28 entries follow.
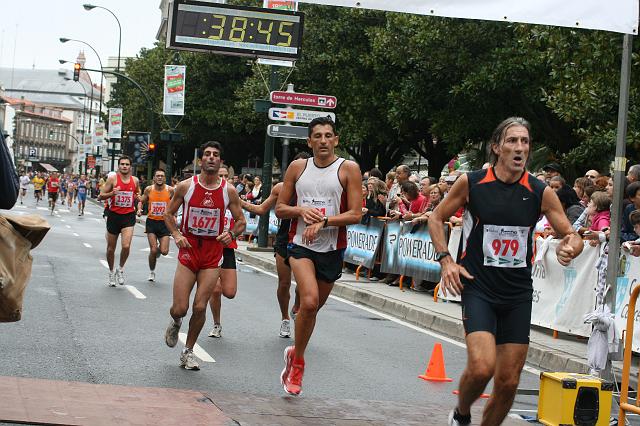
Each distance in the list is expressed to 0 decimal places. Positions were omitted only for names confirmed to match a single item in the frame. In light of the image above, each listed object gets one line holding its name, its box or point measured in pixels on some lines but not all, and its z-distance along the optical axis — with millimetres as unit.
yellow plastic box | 6766
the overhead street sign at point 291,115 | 22469
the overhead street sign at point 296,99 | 21828
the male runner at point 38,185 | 62081
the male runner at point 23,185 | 68056
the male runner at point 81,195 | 49219
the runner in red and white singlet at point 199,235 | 9109
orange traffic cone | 9586
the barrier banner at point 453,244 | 15727
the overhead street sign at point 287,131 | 22609
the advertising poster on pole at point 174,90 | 39906
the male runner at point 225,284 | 10591
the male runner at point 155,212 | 17484
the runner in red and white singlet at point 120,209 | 16297
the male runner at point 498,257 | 6031
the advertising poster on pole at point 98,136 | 75875
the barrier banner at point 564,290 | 11914
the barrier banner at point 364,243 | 19273
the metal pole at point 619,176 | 9172
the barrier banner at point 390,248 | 18266
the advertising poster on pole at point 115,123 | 60791
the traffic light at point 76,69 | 48275
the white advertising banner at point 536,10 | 8523
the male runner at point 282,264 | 10398
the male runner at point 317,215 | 7953
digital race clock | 16531
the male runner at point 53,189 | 50438
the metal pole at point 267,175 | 25344
